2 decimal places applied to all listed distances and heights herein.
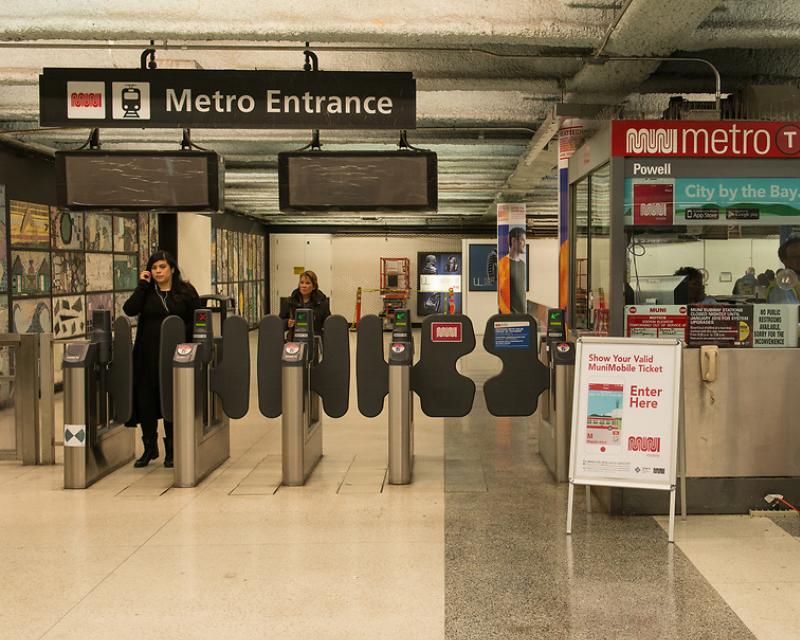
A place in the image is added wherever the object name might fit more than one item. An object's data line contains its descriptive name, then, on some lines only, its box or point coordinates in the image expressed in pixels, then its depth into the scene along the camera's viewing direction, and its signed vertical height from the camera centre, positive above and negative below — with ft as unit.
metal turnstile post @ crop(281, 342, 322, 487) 17.72 -2.73
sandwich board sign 14.25 -2.18
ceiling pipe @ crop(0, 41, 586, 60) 16.72 +4.67
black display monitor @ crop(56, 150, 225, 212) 17.40 +2.11
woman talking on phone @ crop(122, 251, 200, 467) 19.34 -0.82
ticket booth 15.51 +0.01
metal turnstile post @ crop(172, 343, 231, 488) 17.63 -2.75
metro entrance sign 15.47 +3.31
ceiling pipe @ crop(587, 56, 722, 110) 16.94 +4.50
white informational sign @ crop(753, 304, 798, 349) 15.62 -0.76
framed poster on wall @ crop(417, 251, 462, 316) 72.43 +0.27
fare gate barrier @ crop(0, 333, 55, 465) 20.15 -2.72
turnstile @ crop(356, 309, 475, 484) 19.07 -1.89
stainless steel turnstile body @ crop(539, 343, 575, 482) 18.12 -2.96
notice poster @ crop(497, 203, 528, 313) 45.44 +1.50
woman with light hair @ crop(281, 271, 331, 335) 25.10 -0.50
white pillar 43.33 +1.80
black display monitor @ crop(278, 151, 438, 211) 17.47 +2.10
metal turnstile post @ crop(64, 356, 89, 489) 17.66 -2.87
